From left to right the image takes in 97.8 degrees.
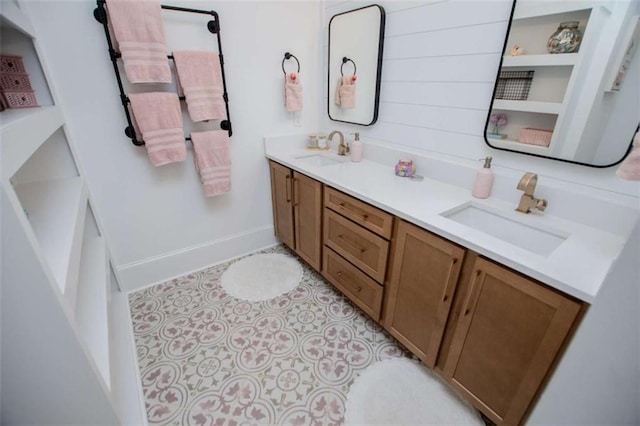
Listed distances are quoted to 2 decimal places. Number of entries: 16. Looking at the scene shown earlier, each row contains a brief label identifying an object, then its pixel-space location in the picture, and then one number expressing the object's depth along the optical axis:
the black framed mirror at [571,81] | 1.01
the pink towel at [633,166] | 0.76
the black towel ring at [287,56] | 2.08
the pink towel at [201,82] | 1.64
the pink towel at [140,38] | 1.41
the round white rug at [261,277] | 2.04
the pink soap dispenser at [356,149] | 2.02
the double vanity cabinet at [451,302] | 0.93
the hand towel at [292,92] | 2.11
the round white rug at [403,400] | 1.26
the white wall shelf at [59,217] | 0.82
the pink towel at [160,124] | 1.57
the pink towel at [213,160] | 1.87
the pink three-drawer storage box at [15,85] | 1.11
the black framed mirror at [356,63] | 1.83
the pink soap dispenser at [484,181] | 1.38
